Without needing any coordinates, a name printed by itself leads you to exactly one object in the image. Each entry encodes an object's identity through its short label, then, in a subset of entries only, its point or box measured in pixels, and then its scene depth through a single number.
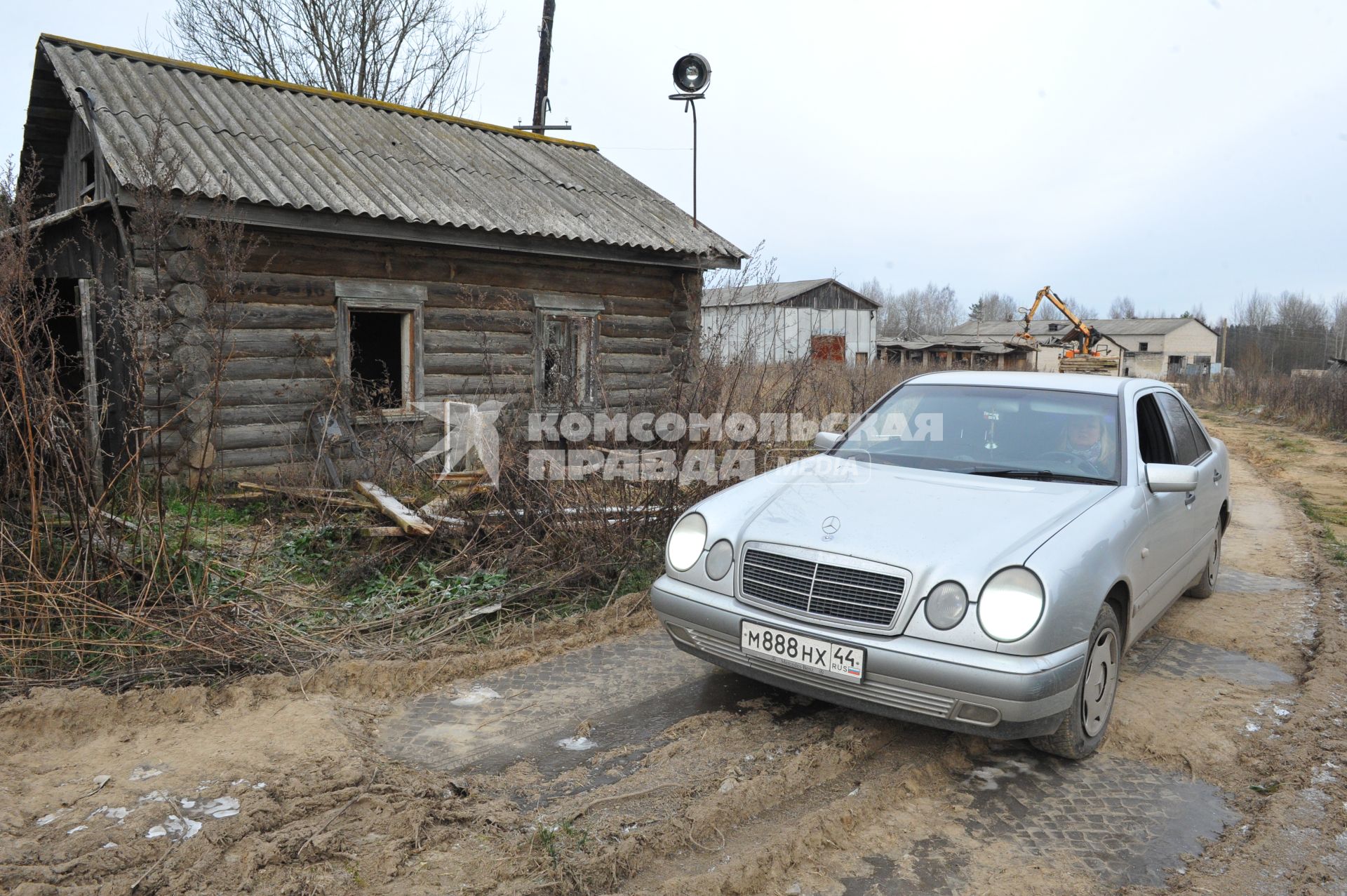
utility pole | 18.67
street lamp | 9.42
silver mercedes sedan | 3.15
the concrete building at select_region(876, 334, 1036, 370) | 44.34
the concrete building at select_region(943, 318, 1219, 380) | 62.31
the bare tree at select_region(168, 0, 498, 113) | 21.84
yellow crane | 32.66
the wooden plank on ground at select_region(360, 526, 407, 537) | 6.04
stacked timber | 29.78
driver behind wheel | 4.18
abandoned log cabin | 8.09
